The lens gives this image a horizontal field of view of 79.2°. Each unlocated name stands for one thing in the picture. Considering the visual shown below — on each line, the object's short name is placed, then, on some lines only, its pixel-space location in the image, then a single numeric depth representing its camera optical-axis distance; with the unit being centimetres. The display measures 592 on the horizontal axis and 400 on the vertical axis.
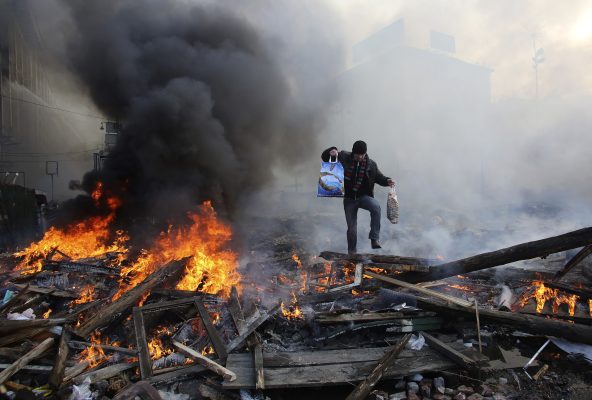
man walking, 619
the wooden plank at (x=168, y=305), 434
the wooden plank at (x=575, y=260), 422
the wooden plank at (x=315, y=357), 353
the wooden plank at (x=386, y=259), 552
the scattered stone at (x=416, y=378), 332
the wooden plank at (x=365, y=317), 407
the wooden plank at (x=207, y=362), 329
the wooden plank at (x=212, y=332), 371
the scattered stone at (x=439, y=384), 316
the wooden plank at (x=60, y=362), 324
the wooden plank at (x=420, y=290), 420
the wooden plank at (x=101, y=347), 383
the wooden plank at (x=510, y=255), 399
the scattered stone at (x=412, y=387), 319
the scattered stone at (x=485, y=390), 310
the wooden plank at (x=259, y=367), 316
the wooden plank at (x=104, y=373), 338
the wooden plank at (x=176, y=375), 338
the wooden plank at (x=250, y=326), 387
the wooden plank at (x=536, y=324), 358
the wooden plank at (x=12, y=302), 462
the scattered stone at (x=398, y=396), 311
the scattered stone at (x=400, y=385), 327
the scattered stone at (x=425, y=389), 315
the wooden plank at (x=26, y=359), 313
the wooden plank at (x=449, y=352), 333
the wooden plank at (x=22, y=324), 371
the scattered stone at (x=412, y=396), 308
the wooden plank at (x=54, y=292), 530
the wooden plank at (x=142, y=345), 348
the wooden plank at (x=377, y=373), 305
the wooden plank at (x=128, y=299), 425
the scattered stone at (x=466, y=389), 312
